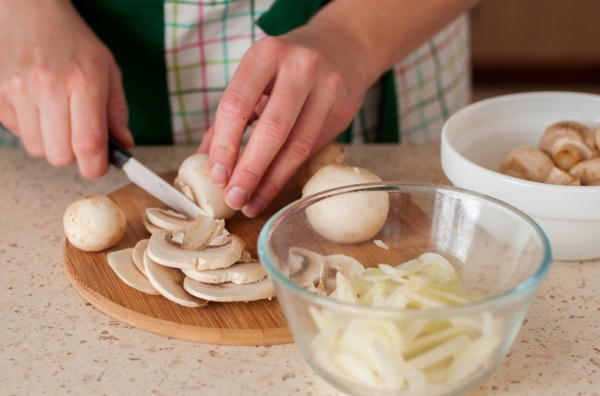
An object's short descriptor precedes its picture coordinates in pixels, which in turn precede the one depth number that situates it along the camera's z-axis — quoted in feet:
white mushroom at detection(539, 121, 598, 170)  3.97
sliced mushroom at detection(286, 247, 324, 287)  3.20
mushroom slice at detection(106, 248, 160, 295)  3.49
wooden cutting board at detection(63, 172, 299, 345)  3.20
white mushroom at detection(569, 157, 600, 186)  3.81
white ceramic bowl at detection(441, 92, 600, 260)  3.50
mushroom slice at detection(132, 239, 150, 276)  3.61
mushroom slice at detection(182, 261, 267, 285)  3.43
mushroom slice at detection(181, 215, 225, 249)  3.62
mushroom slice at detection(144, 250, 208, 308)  3.35
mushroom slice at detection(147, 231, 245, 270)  3.45
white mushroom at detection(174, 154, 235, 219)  4.09
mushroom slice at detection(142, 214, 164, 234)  4.01
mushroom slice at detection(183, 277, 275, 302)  3.34
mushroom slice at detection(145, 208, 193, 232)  3.97
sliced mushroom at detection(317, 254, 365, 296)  3.23
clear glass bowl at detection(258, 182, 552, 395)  2.52
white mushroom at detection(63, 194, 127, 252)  3.81
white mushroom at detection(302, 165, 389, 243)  3.31
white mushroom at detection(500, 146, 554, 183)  3.91
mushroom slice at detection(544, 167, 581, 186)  3.68
